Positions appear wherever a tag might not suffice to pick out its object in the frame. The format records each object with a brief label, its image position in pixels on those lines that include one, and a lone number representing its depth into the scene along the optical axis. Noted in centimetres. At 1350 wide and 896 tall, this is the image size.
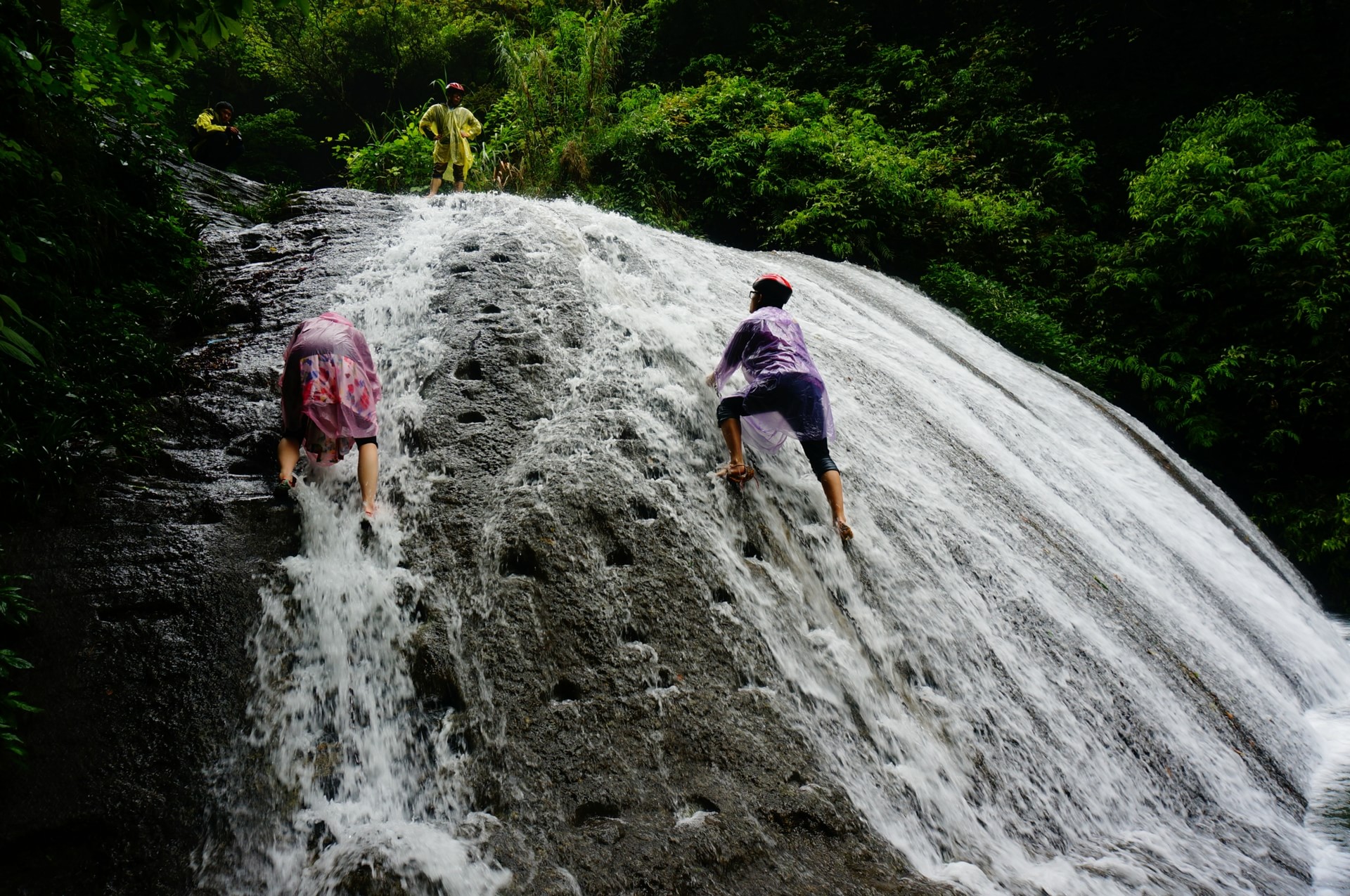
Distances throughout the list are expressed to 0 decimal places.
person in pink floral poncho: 391
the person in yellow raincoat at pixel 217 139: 927
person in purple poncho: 439
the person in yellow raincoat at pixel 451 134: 858
